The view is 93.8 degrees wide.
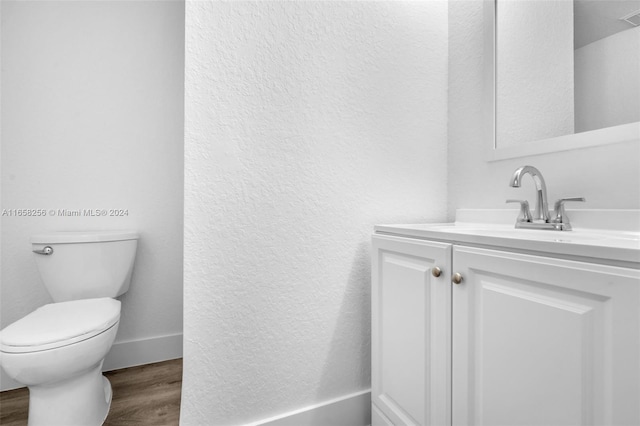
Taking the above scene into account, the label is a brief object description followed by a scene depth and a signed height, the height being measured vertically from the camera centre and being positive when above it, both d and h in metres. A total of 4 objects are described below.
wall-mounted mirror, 0.89 +0.48
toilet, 0.99 -0.41
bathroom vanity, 0.52 -0.26
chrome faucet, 0.91 +0.01
